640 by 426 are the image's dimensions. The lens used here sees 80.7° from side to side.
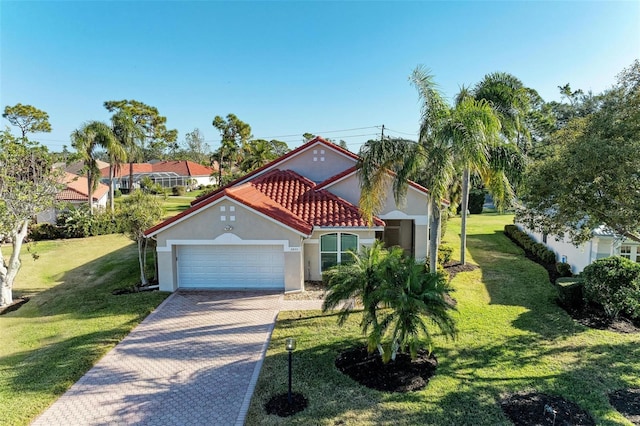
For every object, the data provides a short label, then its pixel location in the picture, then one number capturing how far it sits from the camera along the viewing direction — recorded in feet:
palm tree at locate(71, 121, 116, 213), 113.91
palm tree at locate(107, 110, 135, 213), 122.72
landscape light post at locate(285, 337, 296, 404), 29.12
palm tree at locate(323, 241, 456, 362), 30.63
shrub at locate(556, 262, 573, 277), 63.10
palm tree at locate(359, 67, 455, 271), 44.34
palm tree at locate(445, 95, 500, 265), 42.16
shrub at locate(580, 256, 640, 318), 43.24
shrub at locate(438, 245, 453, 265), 69.73
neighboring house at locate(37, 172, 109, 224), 116.06
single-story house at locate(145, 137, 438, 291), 54.70
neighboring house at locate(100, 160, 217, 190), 236.20
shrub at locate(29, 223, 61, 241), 102.63
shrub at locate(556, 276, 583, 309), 48.44
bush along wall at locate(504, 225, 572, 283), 63.48
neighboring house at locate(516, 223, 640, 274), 56.85
